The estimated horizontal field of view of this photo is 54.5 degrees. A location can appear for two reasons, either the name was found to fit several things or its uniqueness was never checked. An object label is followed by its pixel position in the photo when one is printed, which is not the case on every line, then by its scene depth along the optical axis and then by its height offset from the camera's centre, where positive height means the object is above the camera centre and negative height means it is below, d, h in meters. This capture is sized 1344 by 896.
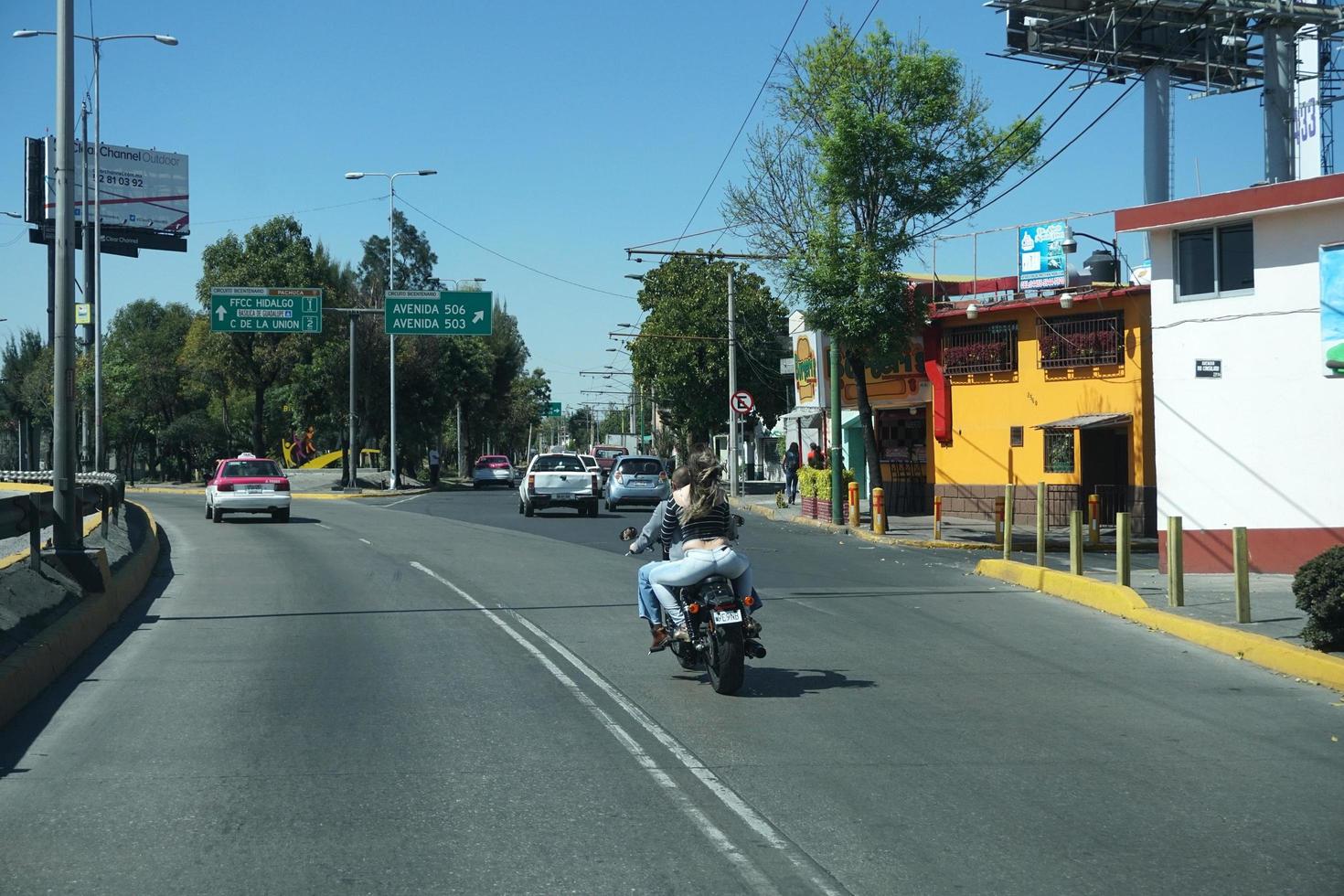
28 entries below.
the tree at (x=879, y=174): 26.20 +5.68
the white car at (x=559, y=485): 34.16 -0.83
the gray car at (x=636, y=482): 38.16 -0.84
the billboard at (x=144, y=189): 64.31 +13.36
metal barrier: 11.58 -0.54
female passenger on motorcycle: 9.44 -0.66
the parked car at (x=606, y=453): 68.76 -0.02
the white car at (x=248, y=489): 31.09 -0.80
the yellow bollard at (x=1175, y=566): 13.83 -1.25
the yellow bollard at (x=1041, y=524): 17.08 -0.98
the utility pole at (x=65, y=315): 13.05 +1.47
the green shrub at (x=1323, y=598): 10.38 -1.21
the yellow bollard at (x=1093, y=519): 24.58 -1.33
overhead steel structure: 27.84 +9.18
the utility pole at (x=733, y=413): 41.97 +1.24
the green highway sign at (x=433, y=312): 44.53 +4.88
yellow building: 28.33 +1.06
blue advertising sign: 29.56 +4.44
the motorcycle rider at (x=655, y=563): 9.89 -0.79
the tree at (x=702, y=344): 56.62 +4.77
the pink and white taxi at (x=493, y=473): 61.53 -0.88
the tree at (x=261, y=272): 53.94 +7.57
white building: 16.59 +1.08
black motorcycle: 9.12 -1.27
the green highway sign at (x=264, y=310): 42.94 +4.84
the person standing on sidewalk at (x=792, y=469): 40.81 -0.54
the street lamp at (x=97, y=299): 36.66 +4.59
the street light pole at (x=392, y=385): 49.98 +2.80
